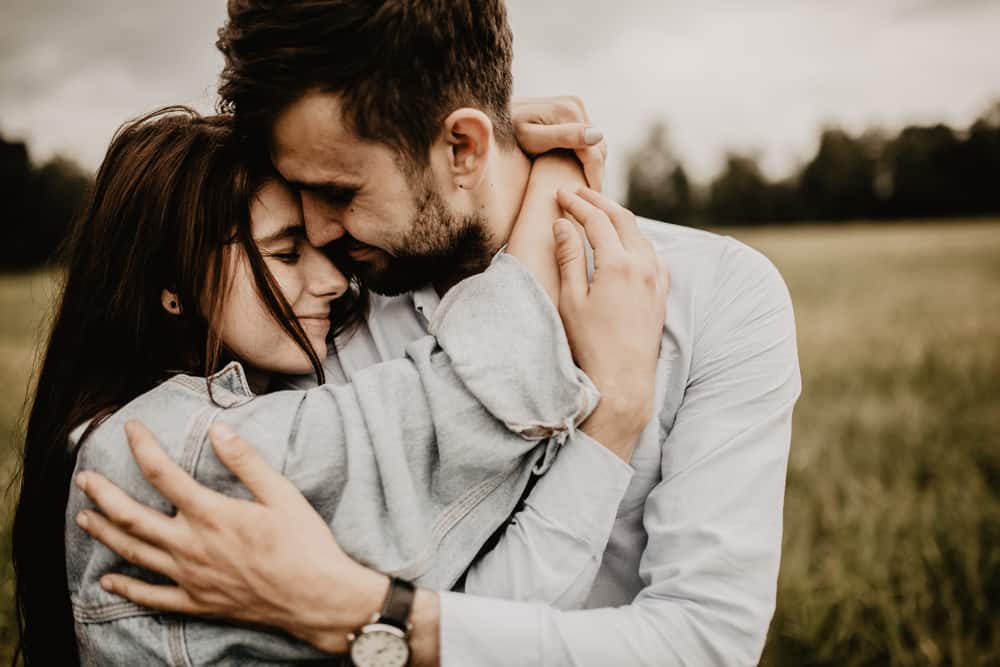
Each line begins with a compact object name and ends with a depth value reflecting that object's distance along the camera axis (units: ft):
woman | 2.16
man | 2.13
